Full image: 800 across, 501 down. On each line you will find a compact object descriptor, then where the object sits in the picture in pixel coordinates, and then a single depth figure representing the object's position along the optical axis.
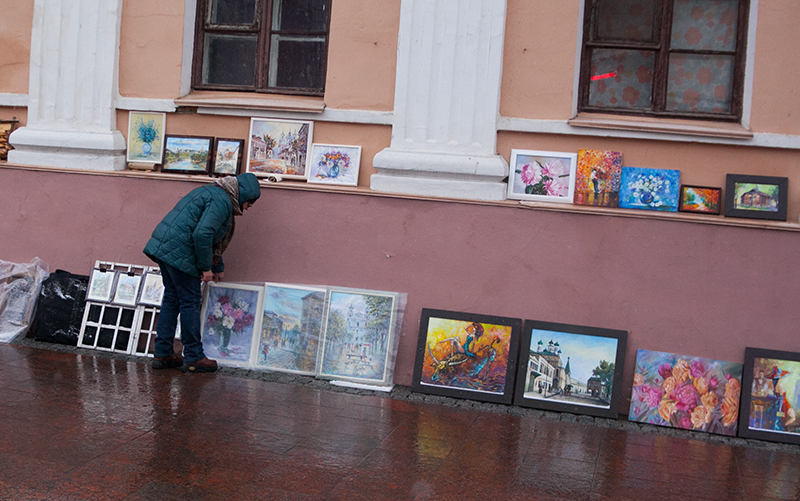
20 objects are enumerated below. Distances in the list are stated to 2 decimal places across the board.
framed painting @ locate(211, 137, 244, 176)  6.53
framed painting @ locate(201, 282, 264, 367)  6.18
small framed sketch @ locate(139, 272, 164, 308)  6.39
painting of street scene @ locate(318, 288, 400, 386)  5.93
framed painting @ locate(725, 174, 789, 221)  5.62
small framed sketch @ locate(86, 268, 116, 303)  6.44
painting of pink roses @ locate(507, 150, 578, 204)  5.96
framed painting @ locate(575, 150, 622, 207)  5.89
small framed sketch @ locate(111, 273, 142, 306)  6.41
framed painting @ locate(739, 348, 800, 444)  5.27
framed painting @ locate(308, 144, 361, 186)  6.31
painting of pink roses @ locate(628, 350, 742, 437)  5.38
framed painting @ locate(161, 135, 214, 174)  6.59
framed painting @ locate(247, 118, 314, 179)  6.45
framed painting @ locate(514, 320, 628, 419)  5.53
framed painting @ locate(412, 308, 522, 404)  5.69
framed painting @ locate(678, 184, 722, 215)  5.77
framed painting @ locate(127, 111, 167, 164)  6.76
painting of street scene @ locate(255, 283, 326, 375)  6.05
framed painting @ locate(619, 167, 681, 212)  5.80
